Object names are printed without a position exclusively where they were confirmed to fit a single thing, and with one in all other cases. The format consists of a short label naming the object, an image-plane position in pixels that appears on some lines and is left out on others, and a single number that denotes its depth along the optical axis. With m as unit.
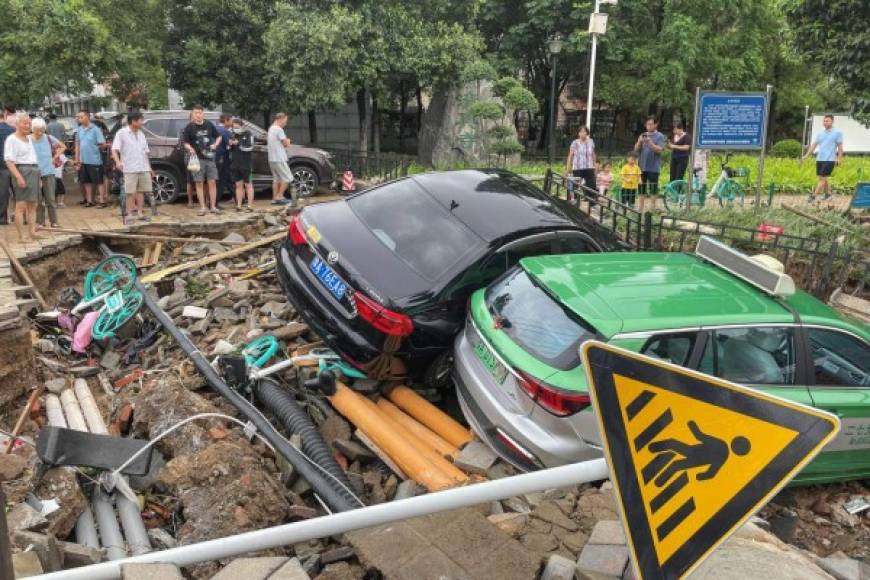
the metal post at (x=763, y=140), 11.06
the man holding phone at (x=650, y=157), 13.24
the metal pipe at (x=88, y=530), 4.20
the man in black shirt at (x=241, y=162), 11.81
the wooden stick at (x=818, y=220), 10.82
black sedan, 5.59
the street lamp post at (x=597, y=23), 15.59
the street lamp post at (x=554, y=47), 19.84
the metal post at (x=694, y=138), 10.96
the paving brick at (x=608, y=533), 3.45
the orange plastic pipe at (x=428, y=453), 4.92
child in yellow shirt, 13.02
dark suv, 12.62
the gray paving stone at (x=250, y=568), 3.01
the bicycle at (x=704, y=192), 13.20
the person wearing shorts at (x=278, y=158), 11.76
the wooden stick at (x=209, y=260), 8.78
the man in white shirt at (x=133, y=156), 10.52
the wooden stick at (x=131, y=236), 9.92
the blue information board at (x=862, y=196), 11.52
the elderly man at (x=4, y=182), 10.38
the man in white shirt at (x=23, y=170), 9.23
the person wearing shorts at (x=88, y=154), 12.31
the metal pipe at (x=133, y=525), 4.20
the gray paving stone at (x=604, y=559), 3.20
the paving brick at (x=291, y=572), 3.00
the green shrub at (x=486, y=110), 19.45
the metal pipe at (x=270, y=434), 4.55
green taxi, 4.44
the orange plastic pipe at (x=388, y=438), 4.86
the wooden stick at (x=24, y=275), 8.25
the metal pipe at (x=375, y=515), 2.59
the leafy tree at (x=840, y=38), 9.92
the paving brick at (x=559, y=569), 3.17
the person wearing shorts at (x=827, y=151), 14.19
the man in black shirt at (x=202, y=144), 11.15
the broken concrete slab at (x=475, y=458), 4.84
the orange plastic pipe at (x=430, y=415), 5.51
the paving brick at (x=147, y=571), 2.58
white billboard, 22.58
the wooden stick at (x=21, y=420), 5.03
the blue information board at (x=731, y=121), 11.06
